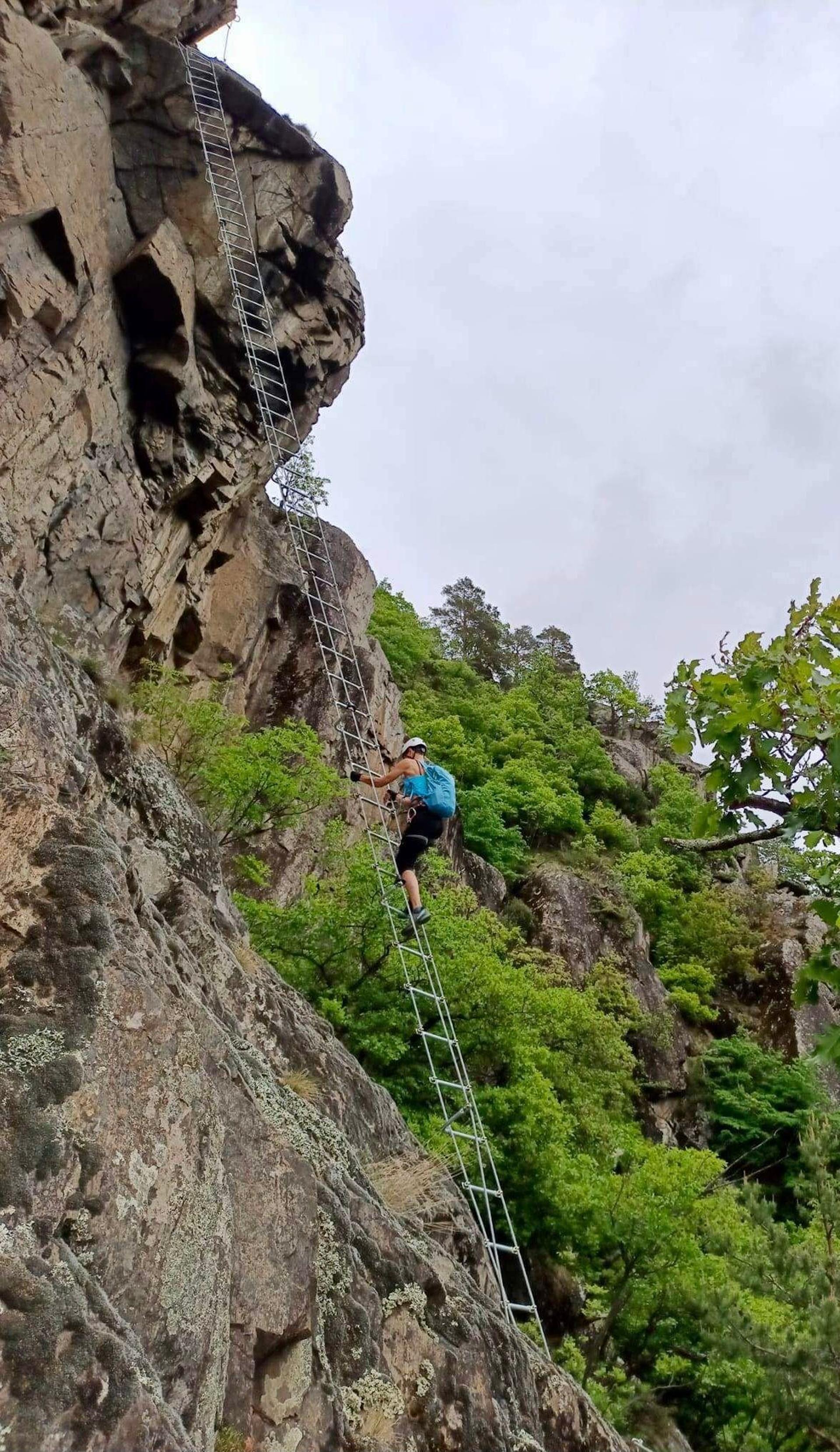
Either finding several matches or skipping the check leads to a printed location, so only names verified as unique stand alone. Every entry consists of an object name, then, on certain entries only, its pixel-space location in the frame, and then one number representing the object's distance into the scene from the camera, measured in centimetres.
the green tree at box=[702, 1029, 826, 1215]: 2652
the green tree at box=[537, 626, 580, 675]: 6569
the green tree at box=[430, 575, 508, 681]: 5881
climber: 1109
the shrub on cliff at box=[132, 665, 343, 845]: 1448
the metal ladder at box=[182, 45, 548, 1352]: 1281
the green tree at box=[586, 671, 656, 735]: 5491
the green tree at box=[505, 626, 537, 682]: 6231
